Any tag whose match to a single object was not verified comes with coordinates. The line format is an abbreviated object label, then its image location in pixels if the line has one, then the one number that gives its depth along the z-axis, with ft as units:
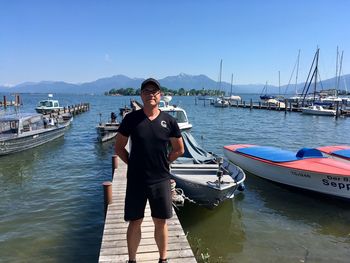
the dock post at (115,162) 41.52
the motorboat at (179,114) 76.48
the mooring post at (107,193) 28.52
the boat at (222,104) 239.50
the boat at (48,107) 148.05
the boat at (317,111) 164.83
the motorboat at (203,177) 31.81
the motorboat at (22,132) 64.69
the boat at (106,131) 82.11
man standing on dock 14.65
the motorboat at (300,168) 38.03
